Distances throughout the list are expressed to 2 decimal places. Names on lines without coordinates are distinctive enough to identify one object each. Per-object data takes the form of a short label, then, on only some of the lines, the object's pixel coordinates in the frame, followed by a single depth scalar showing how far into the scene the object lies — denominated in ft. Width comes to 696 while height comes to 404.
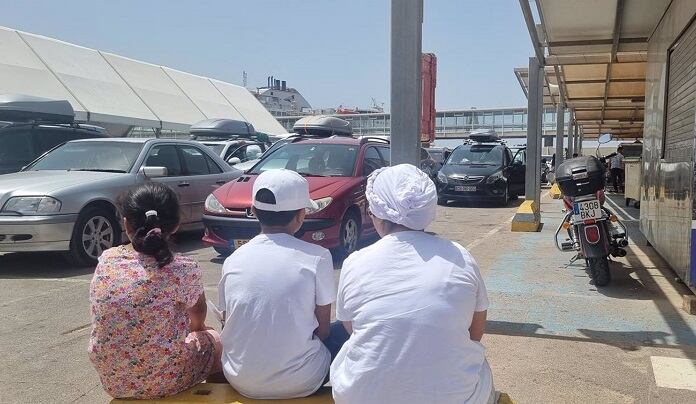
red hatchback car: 23.26
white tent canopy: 59.26
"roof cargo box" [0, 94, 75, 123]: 32.53
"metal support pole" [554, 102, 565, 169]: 51.08
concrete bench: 8.39
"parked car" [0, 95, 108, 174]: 30.94
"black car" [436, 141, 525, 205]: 51.06
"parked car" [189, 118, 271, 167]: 46.44
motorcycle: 19.79
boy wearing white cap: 8.09
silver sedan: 21.90
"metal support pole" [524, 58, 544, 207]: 34.06
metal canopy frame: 25.38
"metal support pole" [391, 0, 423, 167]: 14.85
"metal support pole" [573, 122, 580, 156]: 85.94
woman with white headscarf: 6.77
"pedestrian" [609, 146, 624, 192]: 66.39
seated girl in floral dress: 8.27
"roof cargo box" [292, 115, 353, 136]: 37.22
